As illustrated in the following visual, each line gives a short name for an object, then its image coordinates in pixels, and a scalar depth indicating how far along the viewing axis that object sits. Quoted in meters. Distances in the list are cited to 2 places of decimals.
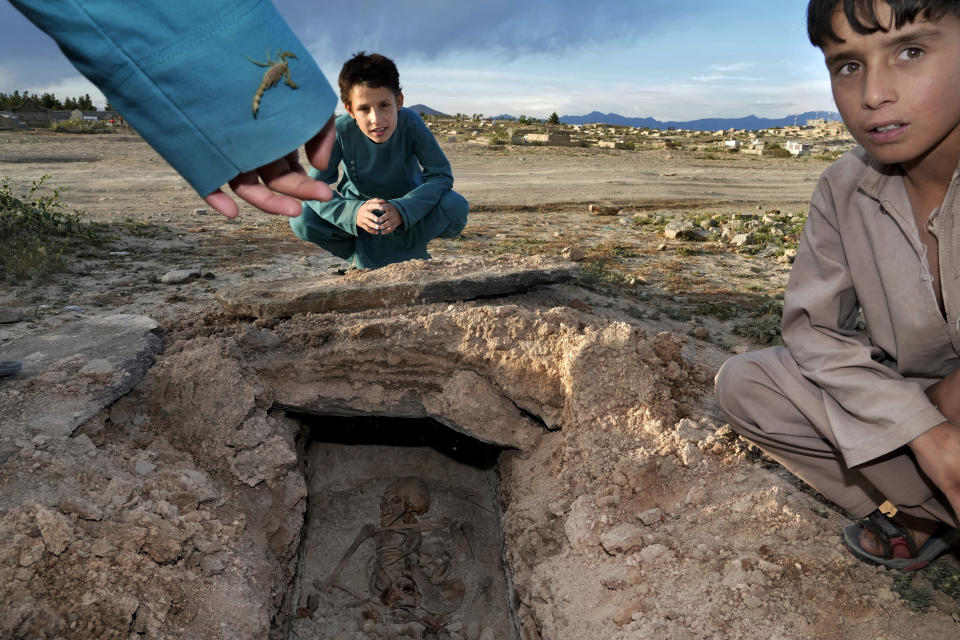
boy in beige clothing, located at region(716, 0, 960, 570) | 1.49
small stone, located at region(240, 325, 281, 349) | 3.02
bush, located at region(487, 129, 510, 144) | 15.93
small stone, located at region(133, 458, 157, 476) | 2.36
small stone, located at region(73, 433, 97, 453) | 2.31
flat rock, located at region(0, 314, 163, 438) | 2.41
